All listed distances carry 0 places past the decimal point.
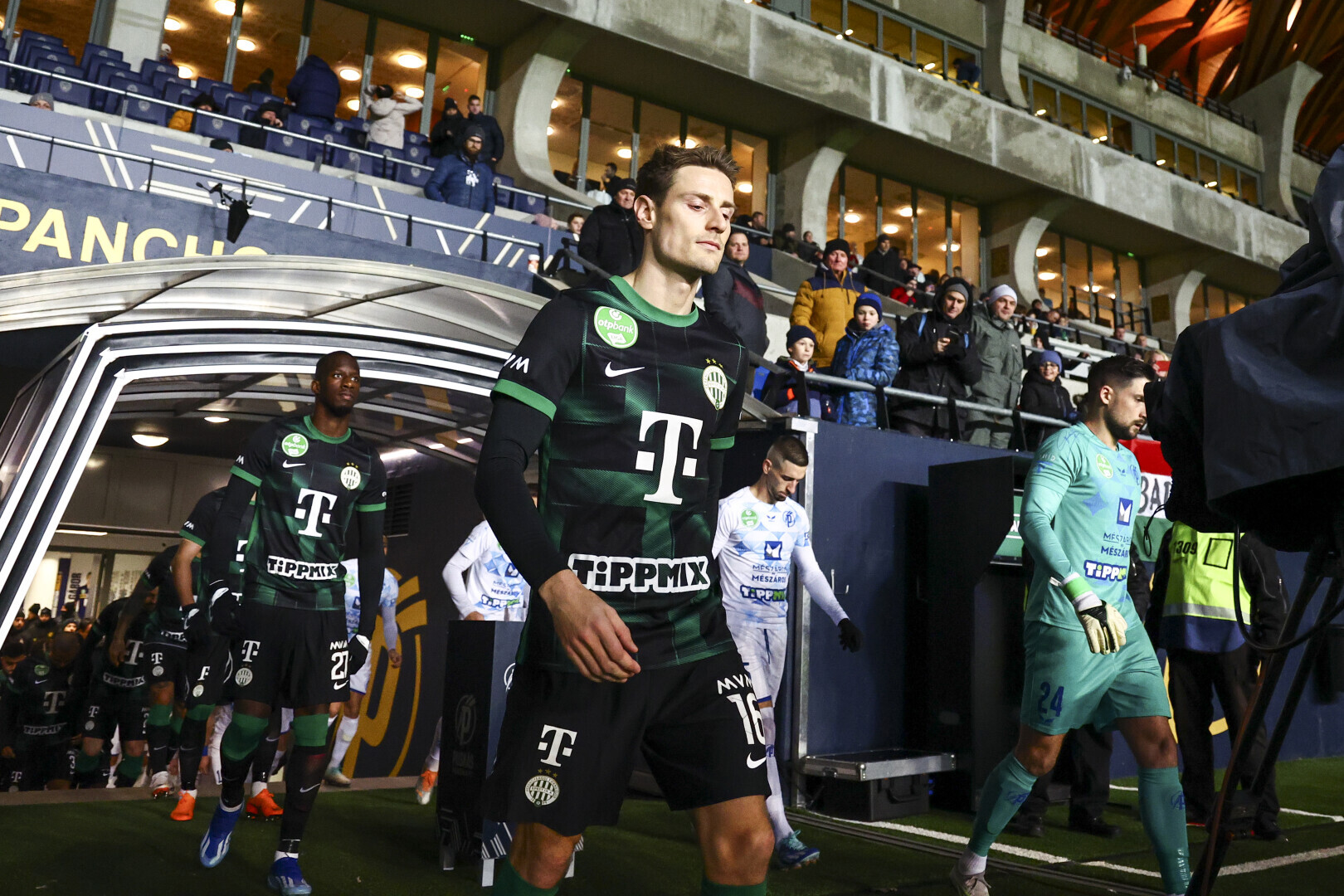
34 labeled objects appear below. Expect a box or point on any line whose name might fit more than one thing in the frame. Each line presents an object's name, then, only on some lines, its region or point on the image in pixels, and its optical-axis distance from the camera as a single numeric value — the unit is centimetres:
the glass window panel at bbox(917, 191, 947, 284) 2636
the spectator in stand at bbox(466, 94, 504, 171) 1534
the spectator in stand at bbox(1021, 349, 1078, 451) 1060
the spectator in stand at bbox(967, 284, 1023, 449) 993
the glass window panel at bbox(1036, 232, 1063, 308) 2872
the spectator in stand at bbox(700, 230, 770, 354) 848
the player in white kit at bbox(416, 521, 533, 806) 742
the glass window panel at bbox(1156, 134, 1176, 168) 2975
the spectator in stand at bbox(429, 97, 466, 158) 1520
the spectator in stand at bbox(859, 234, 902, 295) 1859
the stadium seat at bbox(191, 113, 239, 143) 1435
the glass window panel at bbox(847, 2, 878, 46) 2469
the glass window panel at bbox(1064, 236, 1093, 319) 2888
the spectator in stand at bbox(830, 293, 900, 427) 908
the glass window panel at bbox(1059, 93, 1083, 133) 2775
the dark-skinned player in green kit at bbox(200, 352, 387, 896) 489
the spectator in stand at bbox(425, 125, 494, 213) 1406
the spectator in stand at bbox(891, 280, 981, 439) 948
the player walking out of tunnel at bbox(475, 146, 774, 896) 238
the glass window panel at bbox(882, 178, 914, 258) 2567
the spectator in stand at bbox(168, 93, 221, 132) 1424
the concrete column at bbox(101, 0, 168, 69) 1689
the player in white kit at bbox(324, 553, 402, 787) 873
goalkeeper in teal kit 414
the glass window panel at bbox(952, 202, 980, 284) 2648
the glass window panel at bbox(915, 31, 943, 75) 2555
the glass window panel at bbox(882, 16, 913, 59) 2519
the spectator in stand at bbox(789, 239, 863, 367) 1044
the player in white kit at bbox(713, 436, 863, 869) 620
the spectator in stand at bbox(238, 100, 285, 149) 1448
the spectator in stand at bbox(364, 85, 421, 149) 1642
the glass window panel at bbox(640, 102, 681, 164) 2283
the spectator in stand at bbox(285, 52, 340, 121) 1619
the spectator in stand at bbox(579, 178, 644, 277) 958
